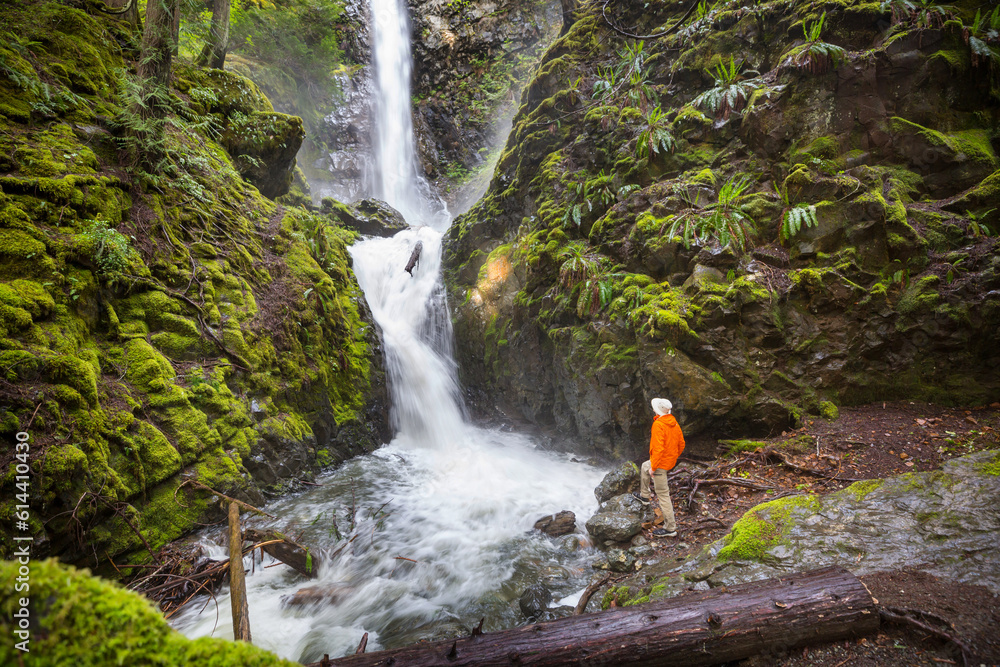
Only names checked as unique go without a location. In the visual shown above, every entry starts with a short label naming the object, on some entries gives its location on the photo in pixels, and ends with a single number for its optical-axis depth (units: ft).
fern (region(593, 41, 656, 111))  28.91
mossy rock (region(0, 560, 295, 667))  2.76
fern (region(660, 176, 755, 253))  20.90
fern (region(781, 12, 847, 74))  21.09
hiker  15.39
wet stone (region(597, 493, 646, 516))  16.78
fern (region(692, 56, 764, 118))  23.71
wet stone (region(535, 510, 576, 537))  18.04
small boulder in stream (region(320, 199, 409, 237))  46.57
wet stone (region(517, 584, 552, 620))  13.43
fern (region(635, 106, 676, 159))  25.43
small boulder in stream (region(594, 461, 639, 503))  18.99
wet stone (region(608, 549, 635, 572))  14.06
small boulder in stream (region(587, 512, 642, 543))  15.81
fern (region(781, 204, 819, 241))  19.77
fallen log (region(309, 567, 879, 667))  8.33
